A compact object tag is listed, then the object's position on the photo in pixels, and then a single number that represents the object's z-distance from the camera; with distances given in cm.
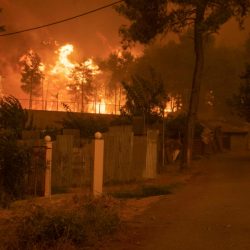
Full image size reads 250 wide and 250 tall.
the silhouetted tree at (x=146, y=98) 2950
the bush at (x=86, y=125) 2739
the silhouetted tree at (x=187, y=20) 2486
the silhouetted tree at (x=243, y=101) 3472
